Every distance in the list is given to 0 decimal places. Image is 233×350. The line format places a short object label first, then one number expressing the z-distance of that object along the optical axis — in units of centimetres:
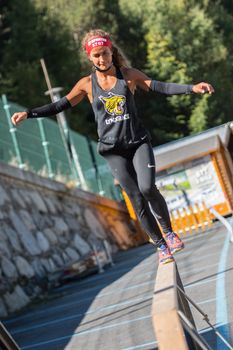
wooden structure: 4538
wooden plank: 743
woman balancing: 1150
